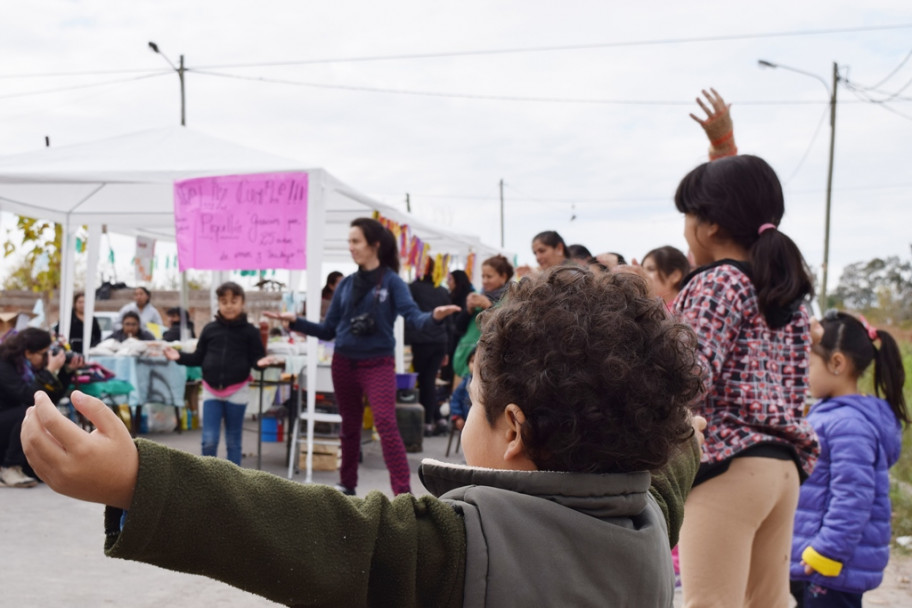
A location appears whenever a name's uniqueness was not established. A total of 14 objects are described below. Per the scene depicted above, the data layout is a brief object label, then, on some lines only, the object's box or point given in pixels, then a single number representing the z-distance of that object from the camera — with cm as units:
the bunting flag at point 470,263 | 1677
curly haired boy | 94
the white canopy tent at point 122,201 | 675
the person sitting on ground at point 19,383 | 645
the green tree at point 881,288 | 2722
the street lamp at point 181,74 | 2184
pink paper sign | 673
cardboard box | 747
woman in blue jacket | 568
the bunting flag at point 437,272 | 1262
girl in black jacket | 654
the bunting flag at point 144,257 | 1235
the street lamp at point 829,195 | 2017
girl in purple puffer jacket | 293
